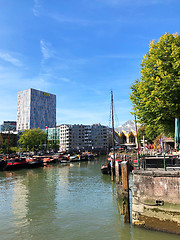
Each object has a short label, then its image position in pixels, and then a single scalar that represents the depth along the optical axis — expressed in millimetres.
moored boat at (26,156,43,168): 61288
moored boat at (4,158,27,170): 55656
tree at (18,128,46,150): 120969
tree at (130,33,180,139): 19312
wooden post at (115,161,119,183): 26272
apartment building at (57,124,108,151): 174825
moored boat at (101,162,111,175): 40406
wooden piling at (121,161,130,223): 15086
